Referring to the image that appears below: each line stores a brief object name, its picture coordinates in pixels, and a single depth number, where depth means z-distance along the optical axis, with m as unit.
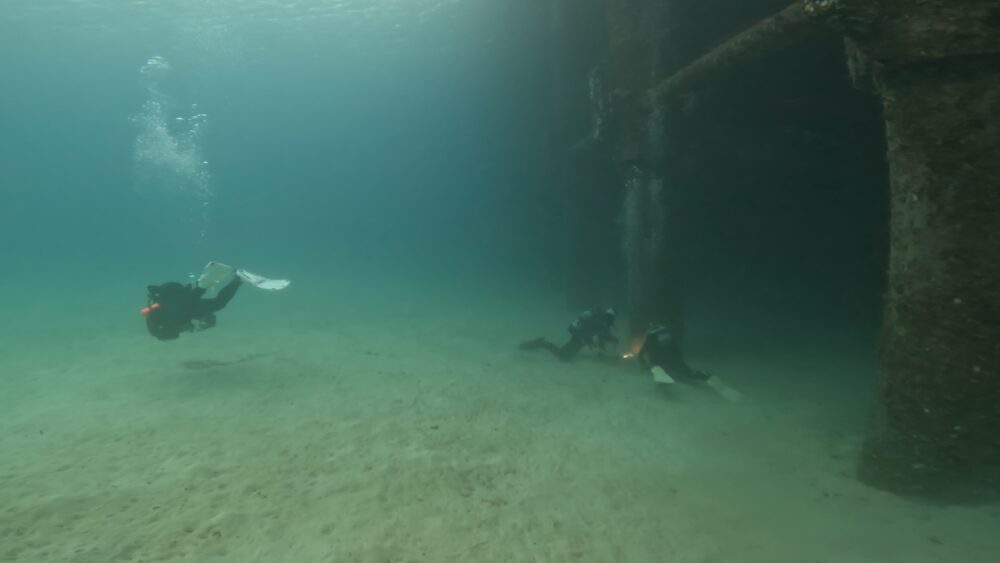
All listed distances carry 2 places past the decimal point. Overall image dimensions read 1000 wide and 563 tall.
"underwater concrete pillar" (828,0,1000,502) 4.63
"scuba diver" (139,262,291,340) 9.66
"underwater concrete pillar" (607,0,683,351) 10.84
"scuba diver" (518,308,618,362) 11.68
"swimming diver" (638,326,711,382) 9.66
